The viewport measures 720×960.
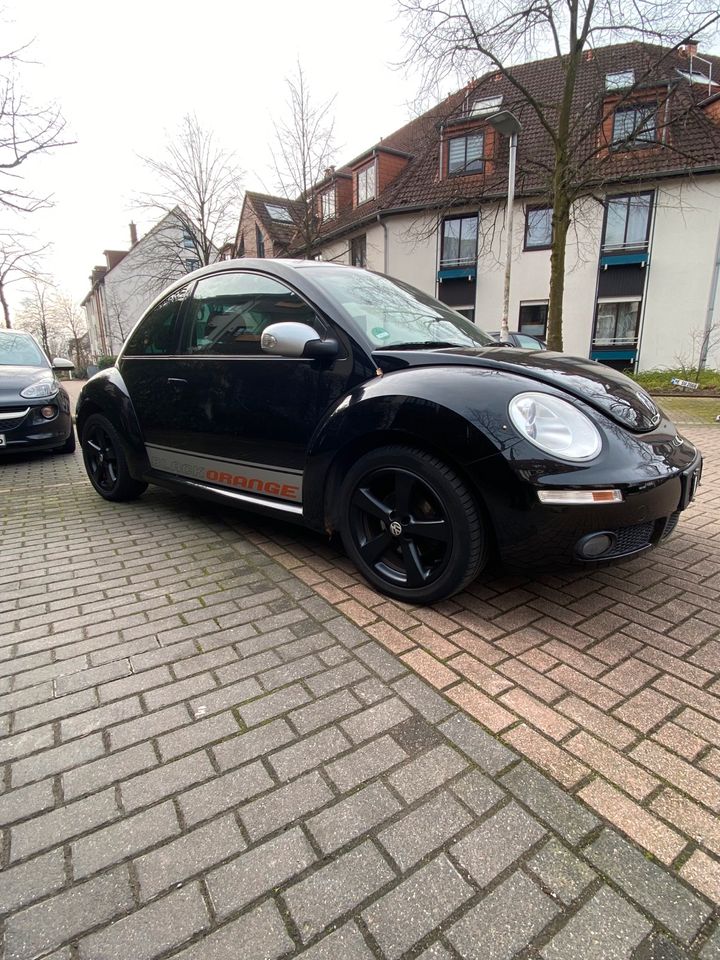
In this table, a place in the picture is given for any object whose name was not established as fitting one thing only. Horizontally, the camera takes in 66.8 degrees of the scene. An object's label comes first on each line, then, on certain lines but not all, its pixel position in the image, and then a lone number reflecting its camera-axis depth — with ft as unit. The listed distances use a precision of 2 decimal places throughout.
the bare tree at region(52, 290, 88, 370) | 161.58
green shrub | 55.16
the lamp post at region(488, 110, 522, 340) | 35.99
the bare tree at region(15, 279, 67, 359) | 143.33
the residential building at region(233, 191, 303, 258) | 89.97
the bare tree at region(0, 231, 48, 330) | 48.10
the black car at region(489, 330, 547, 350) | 38.25
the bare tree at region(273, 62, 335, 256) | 56.44
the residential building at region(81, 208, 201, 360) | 87.45
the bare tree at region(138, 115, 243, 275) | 66.64
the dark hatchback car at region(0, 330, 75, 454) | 19.89
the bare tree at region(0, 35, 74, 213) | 31.91
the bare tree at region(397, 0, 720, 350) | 37.50
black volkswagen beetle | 7.07
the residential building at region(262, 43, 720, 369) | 60.34
